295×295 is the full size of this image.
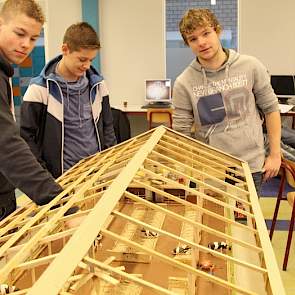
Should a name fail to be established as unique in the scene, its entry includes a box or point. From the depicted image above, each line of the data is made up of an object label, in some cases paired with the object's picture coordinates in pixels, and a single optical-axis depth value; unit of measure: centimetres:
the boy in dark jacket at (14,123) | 164
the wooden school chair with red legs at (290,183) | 349
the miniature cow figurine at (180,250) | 196
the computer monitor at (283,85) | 745
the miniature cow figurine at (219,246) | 191
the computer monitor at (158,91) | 790
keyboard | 750
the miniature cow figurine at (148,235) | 216
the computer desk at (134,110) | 751
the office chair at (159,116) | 710
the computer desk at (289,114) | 644
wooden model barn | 109
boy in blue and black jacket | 250
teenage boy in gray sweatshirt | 252
